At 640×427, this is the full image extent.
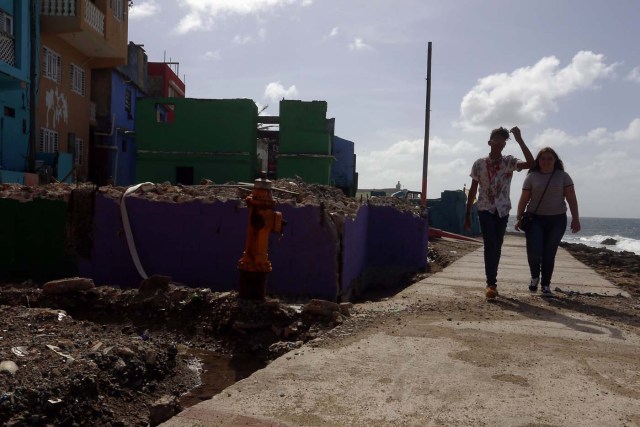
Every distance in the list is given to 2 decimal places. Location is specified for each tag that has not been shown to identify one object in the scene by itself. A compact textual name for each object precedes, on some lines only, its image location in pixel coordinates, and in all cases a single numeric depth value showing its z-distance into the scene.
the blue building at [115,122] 22.08
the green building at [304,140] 24.28
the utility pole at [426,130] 19.56
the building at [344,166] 34.50
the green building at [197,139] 22.80
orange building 17.64
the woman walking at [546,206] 5.64
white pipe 5.94
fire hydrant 4.25
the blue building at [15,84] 15.12
